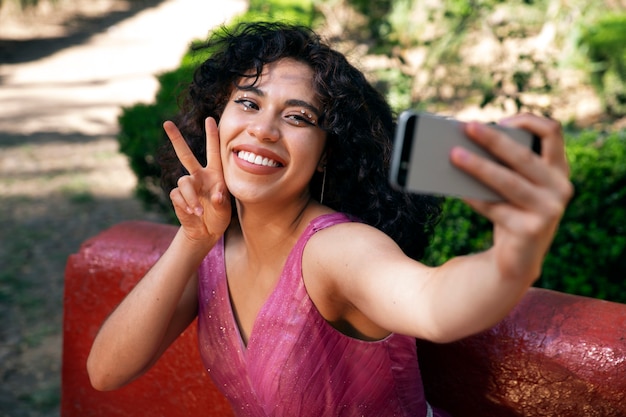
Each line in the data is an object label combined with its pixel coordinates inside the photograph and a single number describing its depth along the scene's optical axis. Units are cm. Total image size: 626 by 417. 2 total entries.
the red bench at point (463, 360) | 212
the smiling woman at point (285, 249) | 195
